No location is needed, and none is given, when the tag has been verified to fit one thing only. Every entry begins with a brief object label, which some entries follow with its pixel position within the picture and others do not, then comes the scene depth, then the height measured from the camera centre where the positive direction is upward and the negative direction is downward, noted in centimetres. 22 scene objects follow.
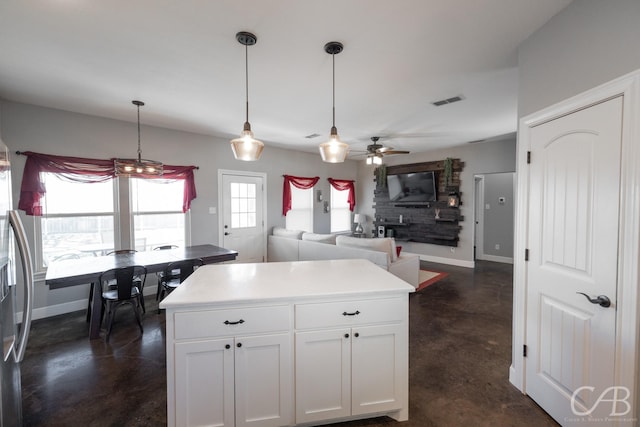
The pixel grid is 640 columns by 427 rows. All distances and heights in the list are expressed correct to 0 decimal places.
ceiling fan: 457 +91
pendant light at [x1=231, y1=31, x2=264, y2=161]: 182 +41
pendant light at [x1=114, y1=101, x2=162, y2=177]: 298 +44
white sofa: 386 -70
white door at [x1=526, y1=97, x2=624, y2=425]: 144 -33
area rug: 462 -133
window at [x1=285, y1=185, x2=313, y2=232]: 633 -11
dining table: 258 -64
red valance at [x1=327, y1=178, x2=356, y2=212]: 707 +53
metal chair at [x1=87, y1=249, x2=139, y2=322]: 360 -61
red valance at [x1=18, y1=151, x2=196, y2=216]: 325 +46
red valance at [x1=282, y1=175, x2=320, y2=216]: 604 +39
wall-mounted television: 621 +46
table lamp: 727 -38
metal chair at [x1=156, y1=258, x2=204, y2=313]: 318 -82
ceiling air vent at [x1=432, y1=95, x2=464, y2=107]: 317 +128
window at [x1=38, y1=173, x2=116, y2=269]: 348 -17
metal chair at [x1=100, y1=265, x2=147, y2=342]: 275 -89
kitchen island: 149 -84
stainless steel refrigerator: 122 -46
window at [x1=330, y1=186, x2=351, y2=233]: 727 -13
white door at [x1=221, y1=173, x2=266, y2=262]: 517 -19
